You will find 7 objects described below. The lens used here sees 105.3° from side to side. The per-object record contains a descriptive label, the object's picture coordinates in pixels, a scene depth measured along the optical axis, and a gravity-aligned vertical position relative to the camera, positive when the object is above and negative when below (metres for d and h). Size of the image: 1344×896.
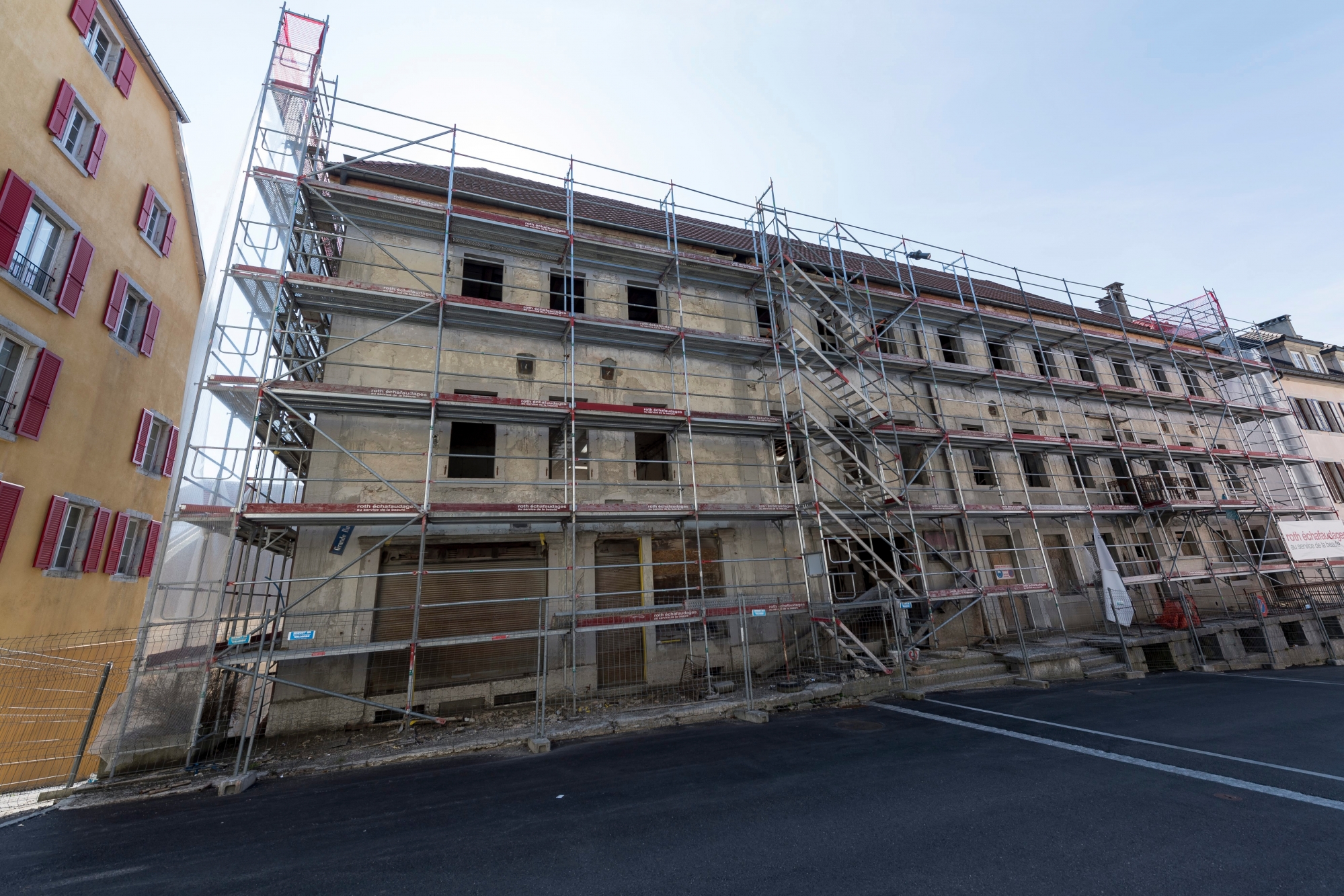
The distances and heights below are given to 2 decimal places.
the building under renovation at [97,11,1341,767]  9.24 +3.08
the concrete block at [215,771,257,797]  6.23 -1.85
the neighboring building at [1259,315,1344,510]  23.17 +8.45
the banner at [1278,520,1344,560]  17.30 +1.08
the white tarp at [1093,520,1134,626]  12.74 -0.28
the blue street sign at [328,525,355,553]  9.52 +1.46
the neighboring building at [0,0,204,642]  9.62 +6.91
